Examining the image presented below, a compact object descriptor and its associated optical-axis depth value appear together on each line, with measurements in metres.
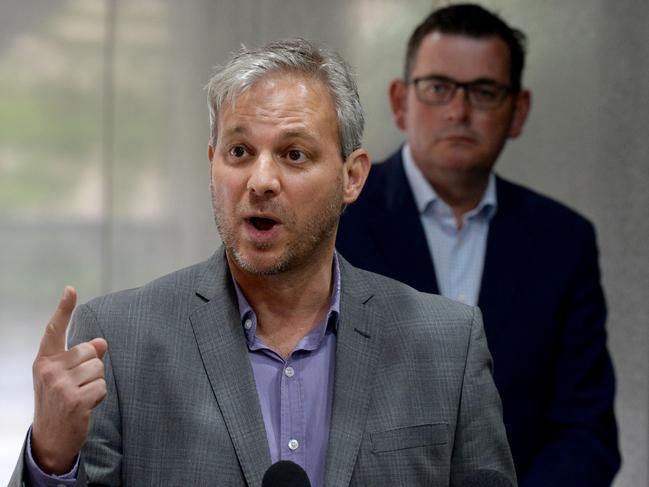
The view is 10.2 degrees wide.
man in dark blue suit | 4.10
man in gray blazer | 3.45
